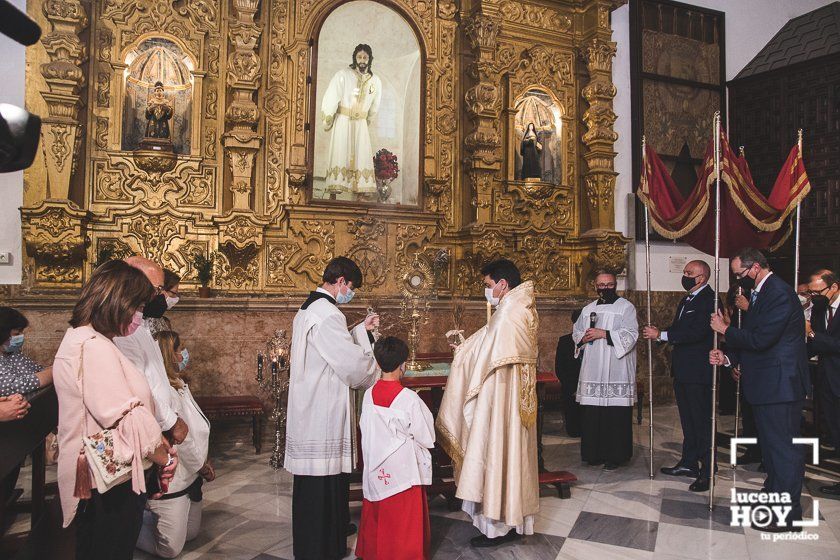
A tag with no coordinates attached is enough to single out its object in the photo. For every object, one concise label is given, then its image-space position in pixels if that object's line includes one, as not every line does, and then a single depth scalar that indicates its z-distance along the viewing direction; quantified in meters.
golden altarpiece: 6.85
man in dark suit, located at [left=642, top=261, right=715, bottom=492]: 5.70
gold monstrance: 6.02
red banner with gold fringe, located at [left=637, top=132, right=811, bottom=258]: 5.44
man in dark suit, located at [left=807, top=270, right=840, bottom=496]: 5.68
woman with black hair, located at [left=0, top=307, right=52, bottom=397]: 3.79
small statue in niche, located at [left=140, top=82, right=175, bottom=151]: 7.17
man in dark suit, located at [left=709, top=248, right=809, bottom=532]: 4.51
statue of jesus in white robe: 8.01
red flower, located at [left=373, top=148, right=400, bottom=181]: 8.18
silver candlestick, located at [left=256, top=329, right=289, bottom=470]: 6.20
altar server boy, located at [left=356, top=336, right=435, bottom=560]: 3.59
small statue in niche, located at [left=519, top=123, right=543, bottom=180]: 8.93
